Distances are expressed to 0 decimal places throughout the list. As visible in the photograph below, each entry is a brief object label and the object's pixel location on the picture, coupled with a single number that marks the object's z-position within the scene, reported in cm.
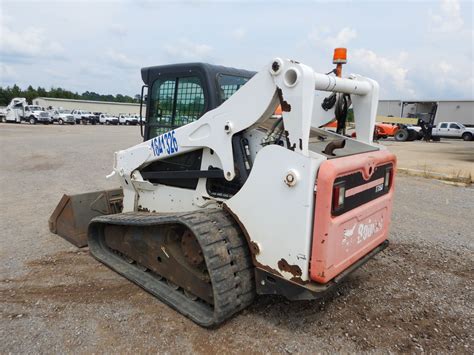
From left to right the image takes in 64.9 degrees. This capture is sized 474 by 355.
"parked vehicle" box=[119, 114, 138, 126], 4883
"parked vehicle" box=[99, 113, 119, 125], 4659
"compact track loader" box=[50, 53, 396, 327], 267
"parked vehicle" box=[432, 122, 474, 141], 3023
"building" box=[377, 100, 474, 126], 3938
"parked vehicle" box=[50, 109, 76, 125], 3942
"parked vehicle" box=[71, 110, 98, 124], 4394
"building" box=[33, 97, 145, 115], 6311
